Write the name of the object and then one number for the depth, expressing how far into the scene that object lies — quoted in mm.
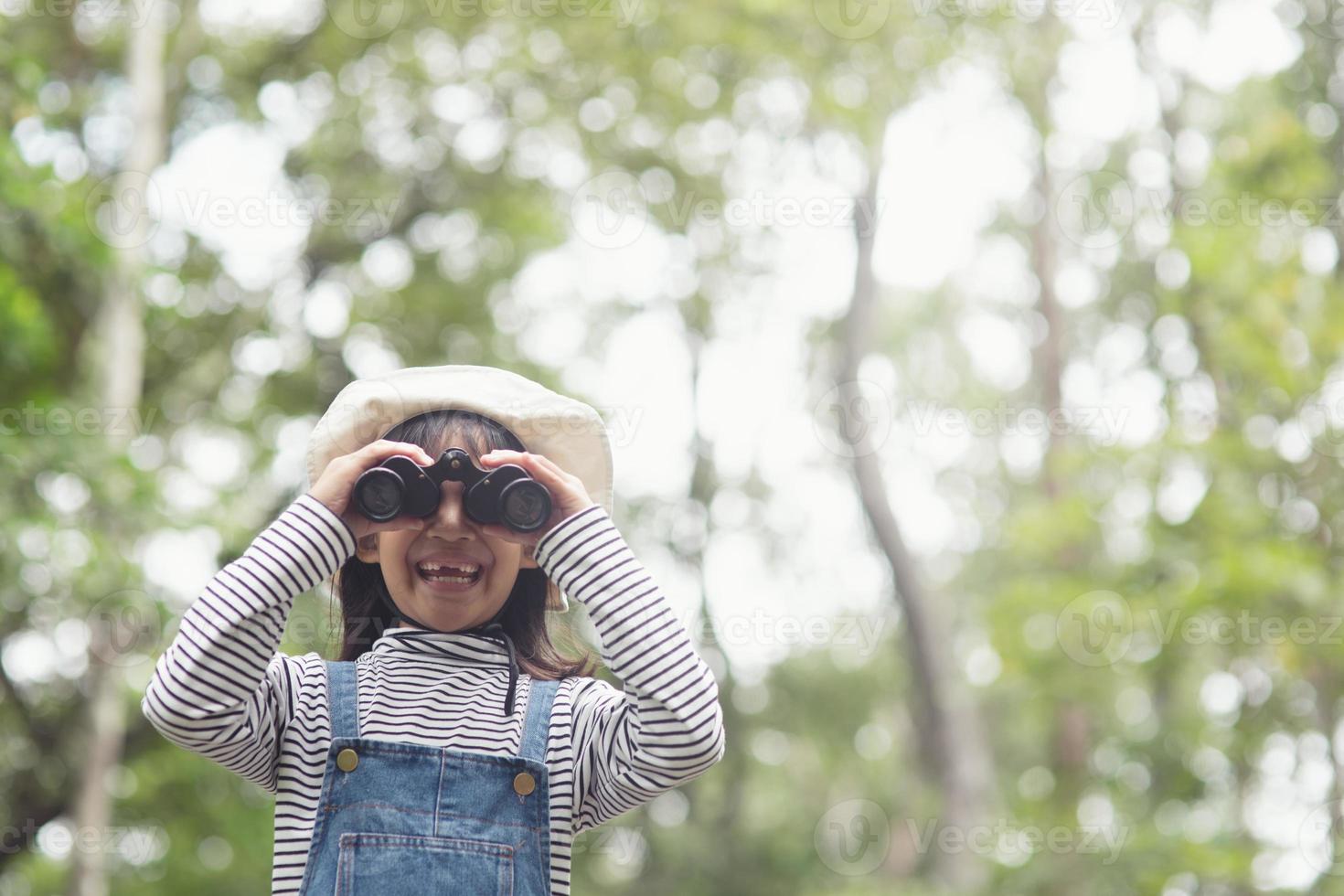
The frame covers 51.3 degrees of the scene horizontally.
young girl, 1573
